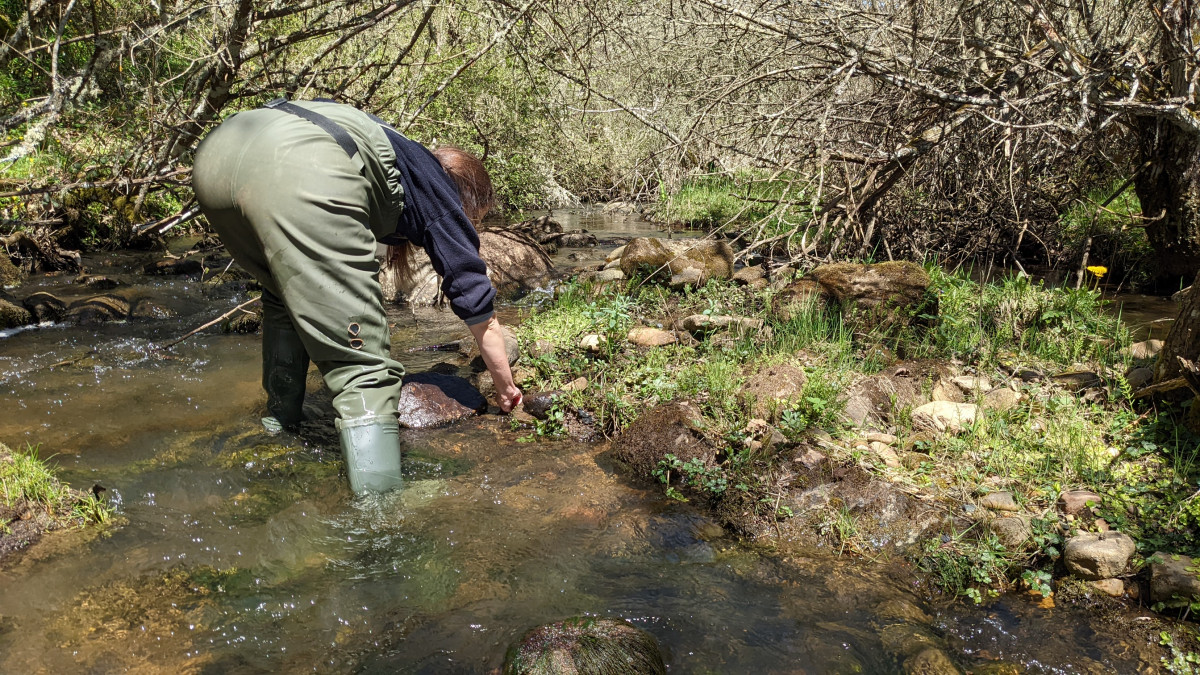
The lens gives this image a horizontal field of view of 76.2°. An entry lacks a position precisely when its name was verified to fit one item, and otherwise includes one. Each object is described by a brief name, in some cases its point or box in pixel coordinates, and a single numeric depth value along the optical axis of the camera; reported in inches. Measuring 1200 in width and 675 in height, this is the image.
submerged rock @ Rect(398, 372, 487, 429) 158.2
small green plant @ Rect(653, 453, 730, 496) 125.8
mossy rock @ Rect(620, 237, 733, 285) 245.1
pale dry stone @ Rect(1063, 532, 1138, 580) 100.2
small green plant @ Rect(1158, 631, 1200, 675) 86.8
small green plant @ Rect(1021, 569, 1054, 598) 100.6
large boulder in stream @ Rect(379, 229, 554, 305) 271.0
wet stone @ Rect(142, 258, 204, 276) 298.7
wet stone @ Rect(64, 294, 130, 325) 228.9
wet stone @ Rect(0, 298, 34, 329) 217.9
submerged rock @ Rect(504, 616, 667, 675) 84.0
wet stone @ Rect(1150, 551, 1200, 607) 93.3
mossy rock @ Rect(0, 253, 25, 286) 260.0
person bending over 105.0
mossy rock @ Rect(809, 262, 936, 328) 180.7
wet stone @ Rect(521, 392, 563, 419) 158.9
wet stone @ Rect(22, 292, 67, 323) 225.9
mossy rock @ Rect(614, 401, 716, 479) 134.8
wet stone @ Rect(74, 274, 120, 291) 269.7
